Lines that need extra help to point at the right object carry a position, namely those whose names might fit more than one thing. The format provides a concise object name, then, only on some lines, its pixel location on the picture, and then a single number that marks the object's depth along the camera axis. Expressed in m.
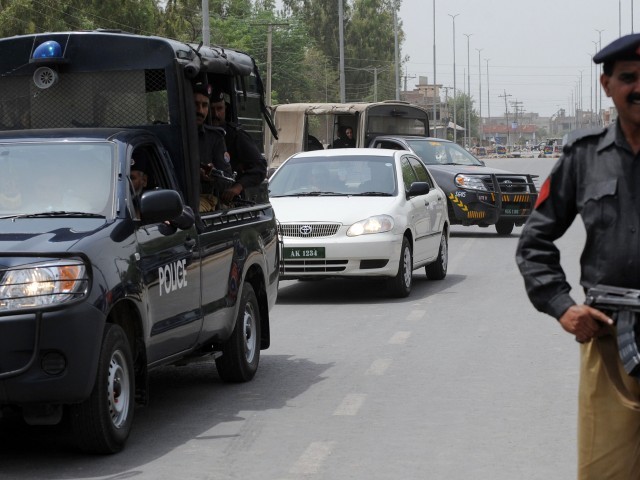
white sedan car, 14.34
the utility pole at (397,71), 80.19
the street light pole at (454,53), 104.54
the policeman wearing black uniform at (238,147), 10.27
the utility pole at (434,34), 86.50
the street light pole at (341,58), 62.91
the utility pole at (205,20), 35.91
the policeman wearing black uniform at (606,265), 4.27
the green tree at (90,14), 54.12
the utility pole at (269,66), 63.00
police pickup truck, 6.60
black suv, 23.53
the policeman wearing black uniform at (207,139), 9.39
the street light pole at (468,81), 136.51
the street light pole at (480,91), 161.68
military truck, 32.53
